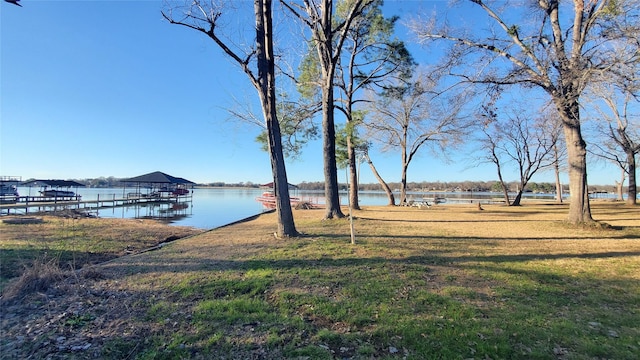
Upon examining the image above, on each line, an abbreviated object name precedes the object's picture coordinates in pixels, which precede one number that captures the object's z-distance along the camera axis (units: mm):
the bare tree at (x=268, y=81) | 7391
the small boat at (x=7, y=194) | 27473
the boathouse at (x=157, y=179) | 30281
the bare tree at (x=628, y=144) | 20625
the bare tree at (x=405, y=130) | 21828
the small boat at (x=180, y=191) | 42850
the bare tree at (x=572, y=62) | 7148
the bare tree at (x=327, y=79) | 9867
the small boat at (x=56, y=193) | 33688
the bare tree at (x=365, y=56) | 13078
